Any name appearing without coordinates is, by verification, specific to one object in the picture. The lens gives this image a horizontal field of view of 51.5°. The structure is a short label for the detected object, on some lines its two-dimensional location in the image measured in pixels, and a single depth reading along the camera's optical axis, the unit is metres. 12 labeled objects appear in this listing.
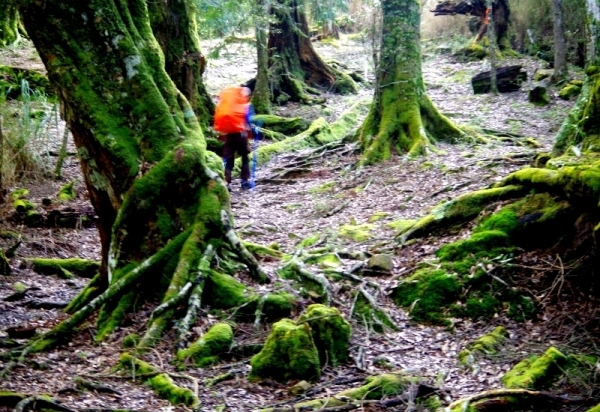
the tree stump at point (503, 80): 19.62
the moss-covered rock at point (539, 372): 4.82
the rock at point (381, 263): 7.63
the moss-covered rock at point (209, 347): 5.82
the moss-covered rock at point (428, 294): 6.68
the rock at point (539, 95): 17.50
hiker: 12.52
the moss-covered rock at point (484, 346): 5.63
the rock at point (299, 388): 5.24
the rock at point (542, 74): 19.87
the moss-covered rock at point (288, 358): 5.49
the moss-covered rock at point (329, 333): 5.80
